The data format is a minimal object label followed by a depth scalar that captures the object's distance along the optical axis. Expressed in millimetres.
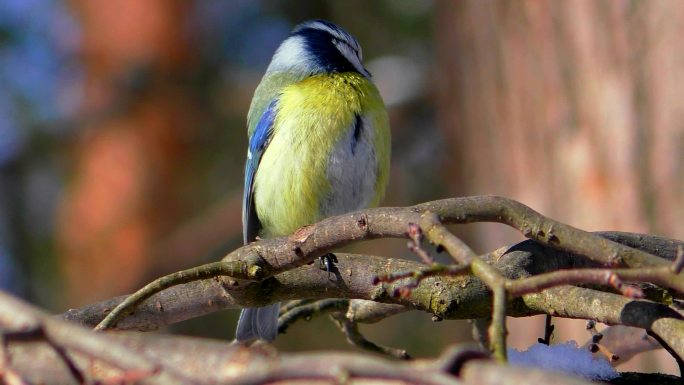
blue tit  3465
